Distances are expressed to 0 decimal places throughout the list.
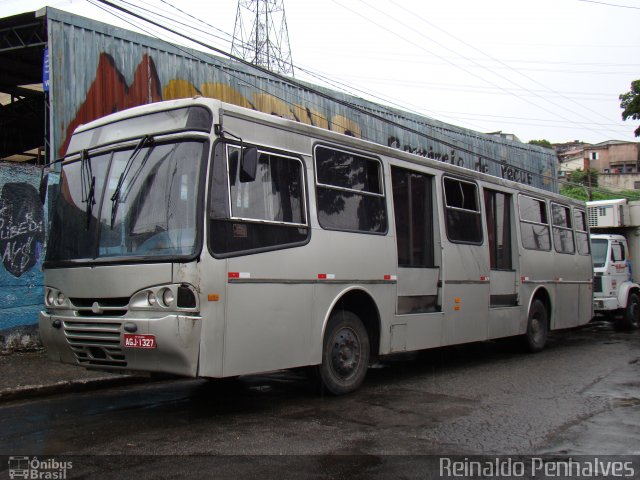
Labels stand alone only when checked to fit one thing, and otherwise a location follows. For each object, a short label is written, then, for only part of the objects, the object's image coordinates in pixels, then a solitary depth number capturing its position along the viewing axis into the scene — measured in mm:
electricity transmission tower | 28516
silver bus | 5441
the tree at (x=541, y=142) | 88688
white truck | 15172
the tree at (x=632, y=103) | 19484
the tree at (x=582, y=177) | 54047
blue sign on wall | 10641
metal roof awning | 11492
